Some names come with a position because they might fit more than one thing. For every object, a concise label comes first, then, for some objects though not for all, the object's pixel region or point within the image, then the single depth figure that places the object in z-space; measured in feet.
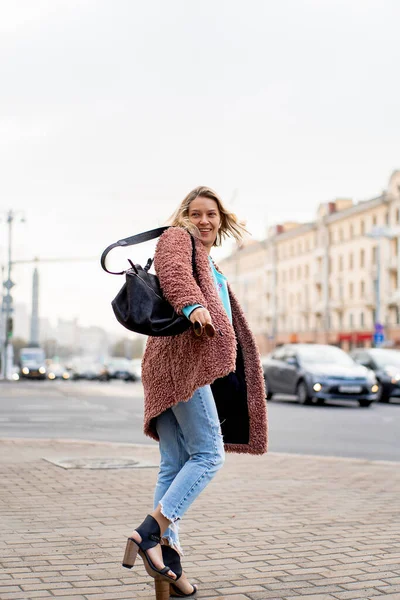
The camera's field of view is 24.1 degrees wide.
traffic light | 152.97
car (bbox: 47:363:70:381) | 224.78
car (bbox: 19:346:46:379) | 200.44
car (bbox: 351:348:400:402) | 76.33
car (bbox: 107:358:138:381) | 193.19
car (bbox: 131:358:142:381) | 190.60
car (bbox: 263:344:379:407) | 68.33
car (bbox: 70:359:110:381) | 215.92
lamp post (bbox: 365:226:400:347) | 140.74
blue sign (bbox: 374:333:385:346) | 146.33
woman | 13.20
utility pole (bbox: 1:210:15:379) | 149.42
